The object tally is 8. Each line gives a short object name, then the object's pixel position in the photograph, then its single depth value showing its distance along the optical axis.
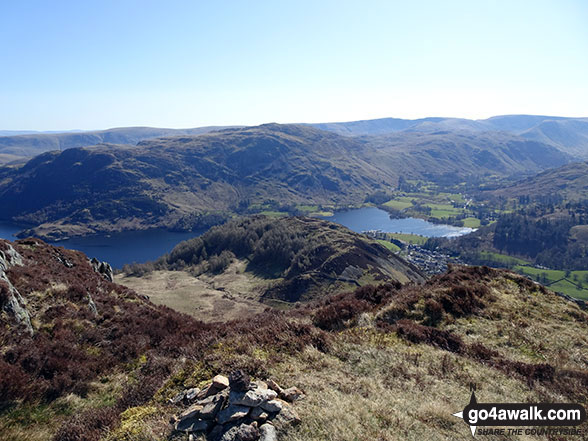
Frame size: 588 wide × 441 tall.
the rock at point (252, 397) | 8.98
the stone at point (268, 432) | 8.10
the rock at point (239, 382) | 9.44
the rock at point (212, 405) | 8.92
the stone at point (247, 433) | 8.03
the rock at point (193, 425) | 8.63
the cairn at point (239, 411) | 8.30
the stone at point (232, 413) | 8.60
